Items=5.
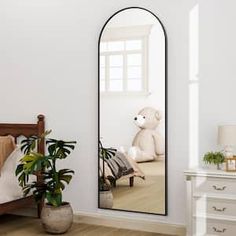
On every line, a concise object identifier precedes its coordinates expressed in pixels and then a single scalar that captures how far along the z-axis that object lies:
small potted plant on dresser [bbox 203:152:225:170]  4.02
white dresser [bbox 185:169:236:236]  3.86
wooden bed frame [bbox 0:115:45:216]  4.70
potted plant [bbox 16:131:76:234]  4.41
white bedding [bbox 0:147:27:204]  4.59
